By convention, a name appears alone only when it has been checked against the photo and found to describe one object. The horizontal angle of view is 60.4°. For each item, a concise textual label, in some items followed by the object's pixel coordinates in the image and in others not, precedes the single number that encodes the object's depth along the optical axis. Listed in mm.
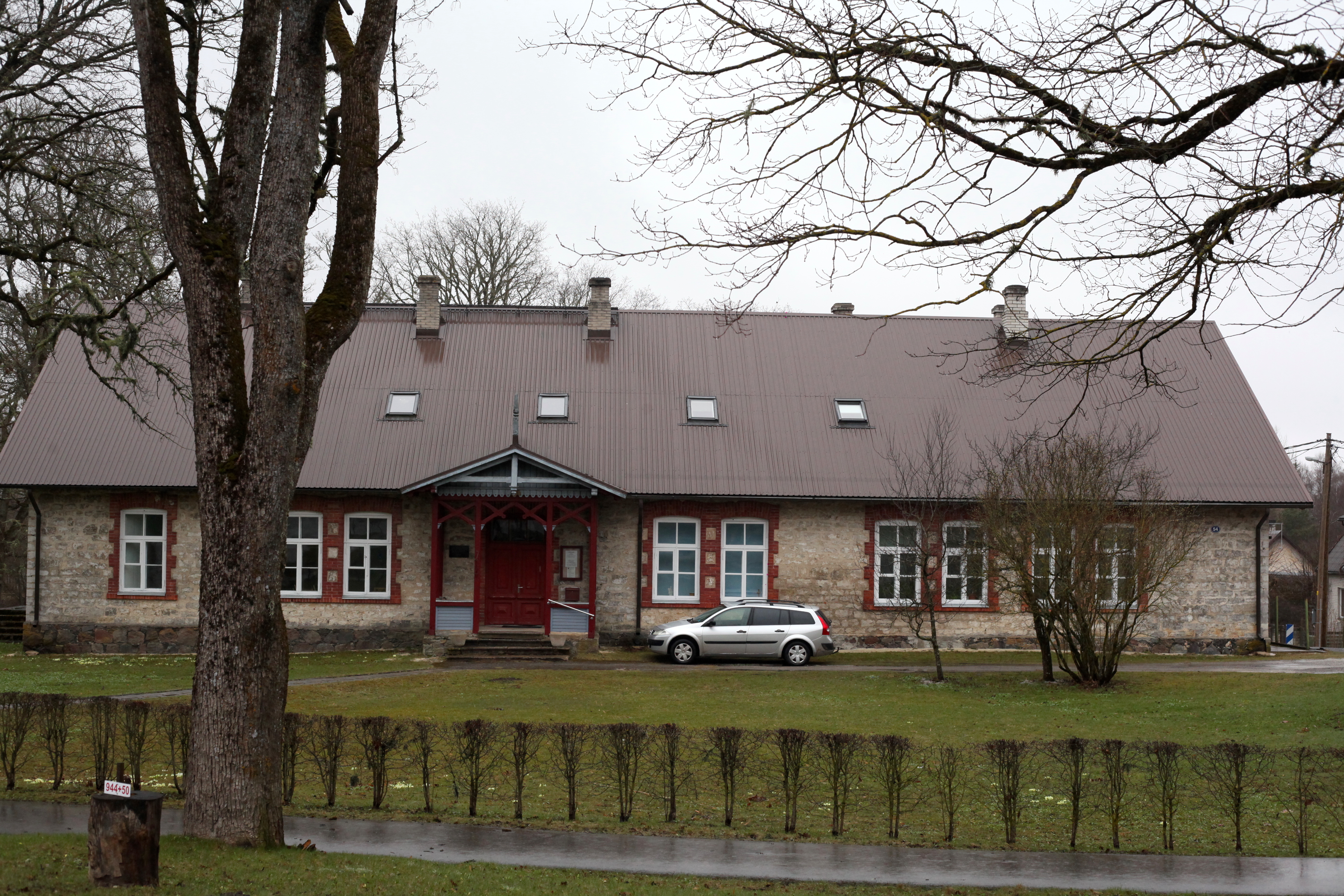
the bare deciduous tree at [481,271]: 44281
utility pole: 36281
